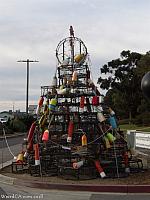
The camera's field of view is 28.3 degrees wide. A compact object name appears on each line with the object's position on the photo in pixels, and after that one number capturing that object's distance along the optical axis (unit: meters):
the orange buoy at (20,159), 9.90
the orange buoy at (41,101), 10.03
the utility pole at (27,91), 45.03
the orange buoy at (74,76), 9.76
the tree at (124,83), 51.25
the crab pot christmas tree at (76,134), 8.85
